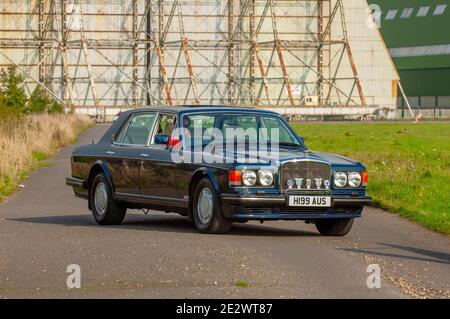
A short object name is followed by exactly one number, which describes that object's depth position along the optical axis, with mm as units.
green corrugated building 101312
